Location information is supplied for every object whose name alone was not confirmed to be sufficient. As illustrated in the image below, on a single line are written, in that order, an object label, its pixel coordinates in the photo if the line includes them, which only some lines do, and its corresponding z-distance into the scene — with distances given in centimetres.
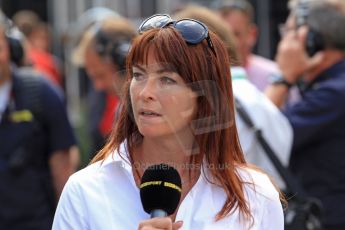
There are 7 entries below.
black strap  752
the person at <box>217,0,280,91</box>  1199
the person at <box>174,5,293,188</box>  759
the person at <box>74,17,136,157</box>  990
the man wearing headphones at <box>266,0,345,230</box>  849
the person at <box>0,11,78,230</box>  871
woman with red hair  473
